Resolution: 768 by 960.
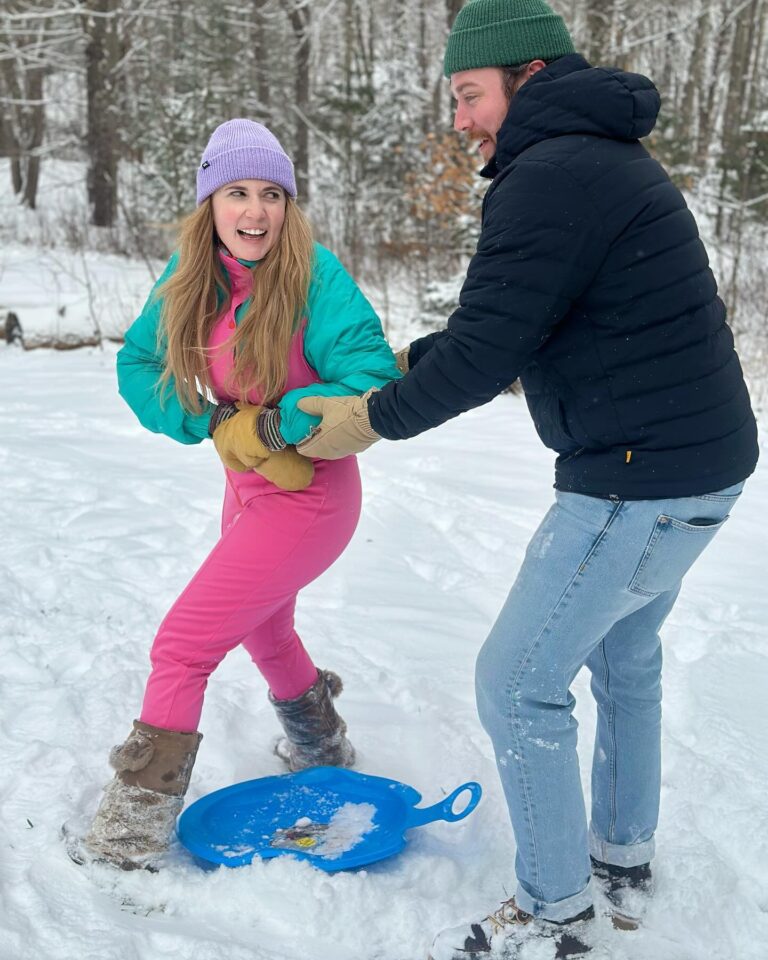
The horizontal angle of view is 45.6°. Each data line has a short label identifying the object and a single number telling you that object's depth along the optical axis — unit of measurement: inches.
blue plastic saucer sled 95.0
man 65.9
